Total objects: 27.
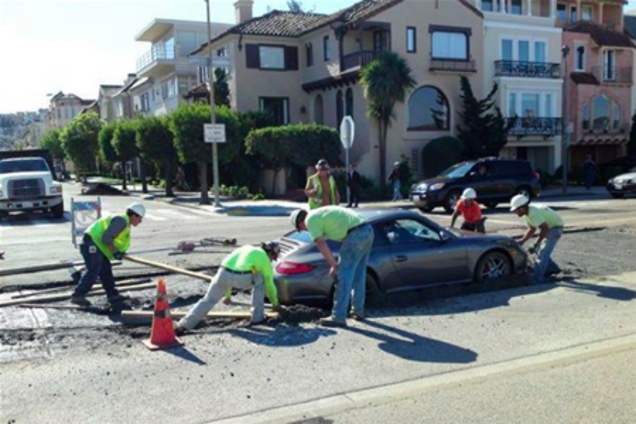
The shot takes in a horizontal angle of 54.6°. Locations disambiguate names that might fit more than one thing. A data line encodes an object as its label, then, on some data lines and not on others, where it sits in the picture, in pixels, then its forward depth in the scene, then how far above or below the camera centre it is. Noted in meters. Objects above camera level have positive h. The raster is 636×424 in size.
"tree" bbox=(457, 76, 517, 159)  32.03 +1.29
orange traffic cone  6.29 -1.71
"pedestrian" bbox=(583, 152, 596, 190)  31.56 -1.02
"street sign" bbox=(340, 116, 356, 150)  21.36 +0.90
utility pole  24.77 +0.48
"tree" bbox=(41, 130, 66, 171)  72.81 +2.48
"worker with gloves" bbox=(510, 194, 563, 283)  9.11 -1.09
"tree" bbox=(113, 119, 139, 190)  35.64 +1.26
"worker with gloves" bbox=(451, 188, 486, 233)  10.77 -1.01
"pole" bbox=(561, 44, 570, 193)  29.40 +1.03
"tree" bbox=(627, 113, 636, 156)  39.97 +0.66
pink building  39.47 +4.43
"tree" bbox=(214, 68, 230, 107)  35.66 +4.01
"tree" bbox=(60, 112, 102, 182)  54.06 +2.00
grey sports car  7.64 -1.37
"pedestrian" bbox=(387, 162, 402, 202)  25.41 -1.05
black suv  20.73 -1.00
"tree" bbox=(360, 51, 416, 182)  29.03 +3.53
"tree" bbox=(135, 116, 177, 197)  30.72 +1.15
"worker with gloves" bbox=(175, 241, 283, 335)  6.84 -1.37
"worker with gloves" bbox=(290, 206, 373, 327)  6.77 -0.90
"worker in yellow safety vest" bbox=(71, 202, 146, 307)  8.09 -1.11
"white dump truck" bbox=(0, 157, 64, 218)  21.34 -0.98
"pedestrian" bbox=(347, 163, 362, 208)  22.22 -0.95
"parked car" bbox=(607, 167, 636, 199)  25.05 -1.37
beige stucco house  31.23 +5.08
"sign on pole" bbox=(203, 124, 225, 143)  24.67 +1.15
